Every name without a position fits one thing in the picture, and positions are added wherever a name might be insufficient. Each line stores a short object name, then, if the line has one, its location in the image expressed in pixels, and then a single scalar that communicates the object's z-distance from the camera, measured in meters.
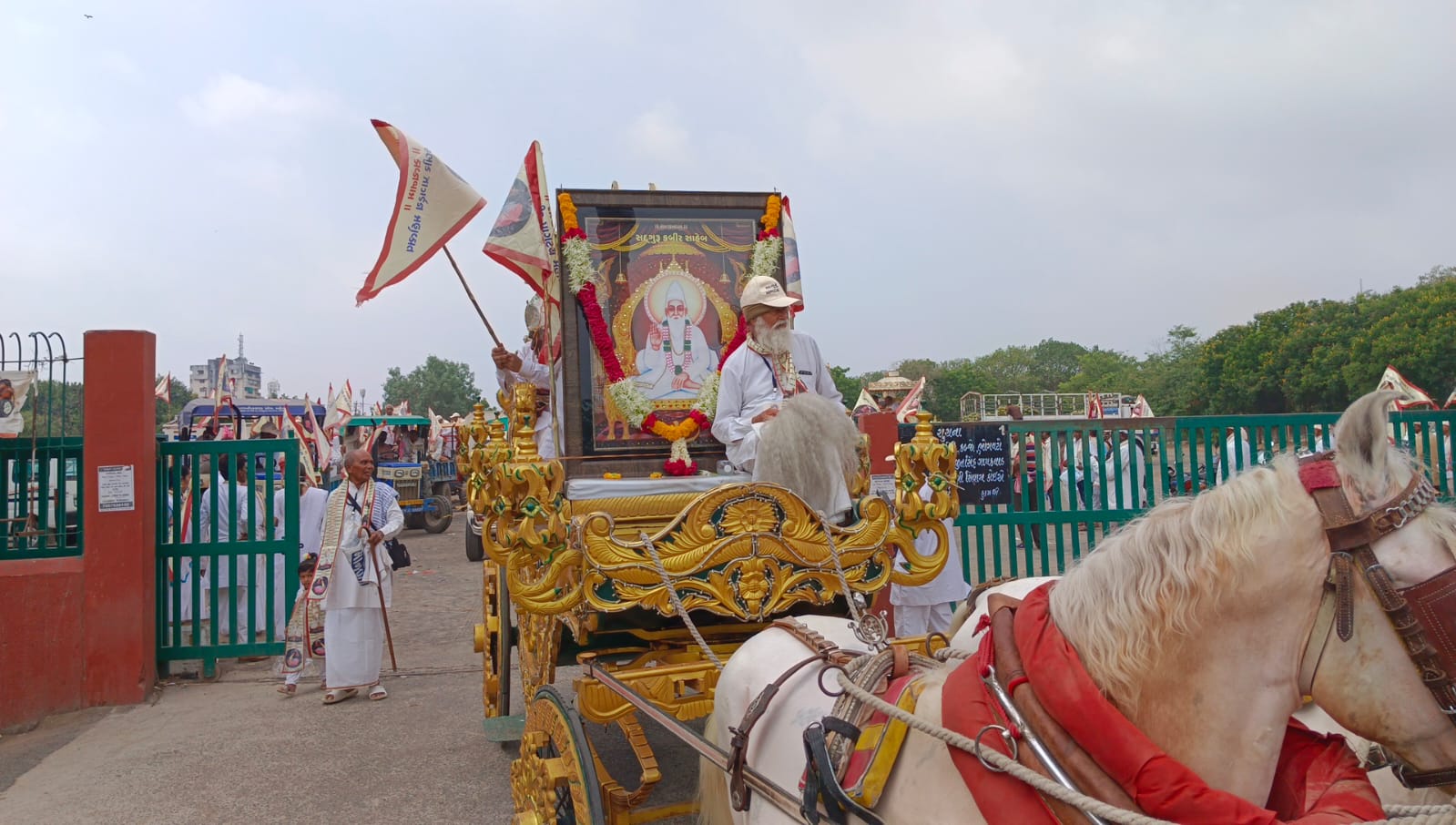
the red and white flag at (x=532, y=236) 4.16
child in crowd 6.47
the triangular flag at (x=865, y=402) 10.79
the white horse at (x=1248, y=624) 1.37
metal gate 6.54
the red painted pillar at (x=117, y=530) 6.05
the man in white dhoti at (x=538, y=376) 5.14
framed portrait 4.38
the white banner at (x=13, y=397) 5.89
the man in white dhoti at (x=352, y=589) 6.27
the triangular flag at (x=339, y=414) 14.93
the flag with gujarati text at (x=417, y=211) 3.95
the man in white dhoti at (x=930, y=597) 6.21
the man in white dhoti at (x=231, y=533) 6.64
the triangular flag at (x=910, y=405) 9.79
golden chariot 2.96
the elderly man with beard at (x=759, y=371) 3.98
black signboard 6.93
